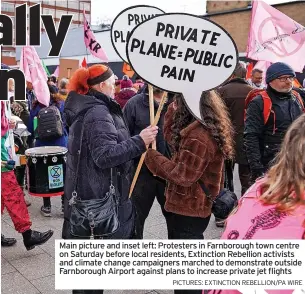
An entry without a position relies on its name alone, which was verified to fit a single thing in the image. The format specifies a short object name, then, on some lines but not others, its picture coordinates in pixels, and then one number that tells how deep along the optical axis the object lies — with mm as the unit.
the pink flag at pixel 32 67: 4285
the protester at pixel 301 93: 3585
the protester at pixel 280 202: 889
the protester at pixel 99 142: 1752
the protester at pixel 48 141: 3823
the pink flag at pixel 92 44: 5683
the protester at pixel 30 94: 4488
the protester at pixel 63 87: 4987
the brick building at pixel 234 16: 17581
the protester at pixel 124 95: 4488
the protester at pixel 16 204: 2798
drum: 3505
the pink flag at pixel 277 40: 3862
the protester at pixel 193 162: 1819
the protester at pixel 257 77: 4535
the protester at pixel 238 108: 3526
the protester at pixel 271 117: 2653
